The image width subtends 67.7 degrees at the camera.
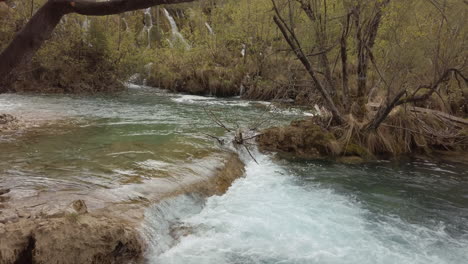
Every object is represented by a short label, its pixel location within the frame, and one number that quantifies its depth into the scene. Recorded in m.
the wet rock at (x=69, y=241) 4.12
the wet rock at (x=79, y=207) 4.90
